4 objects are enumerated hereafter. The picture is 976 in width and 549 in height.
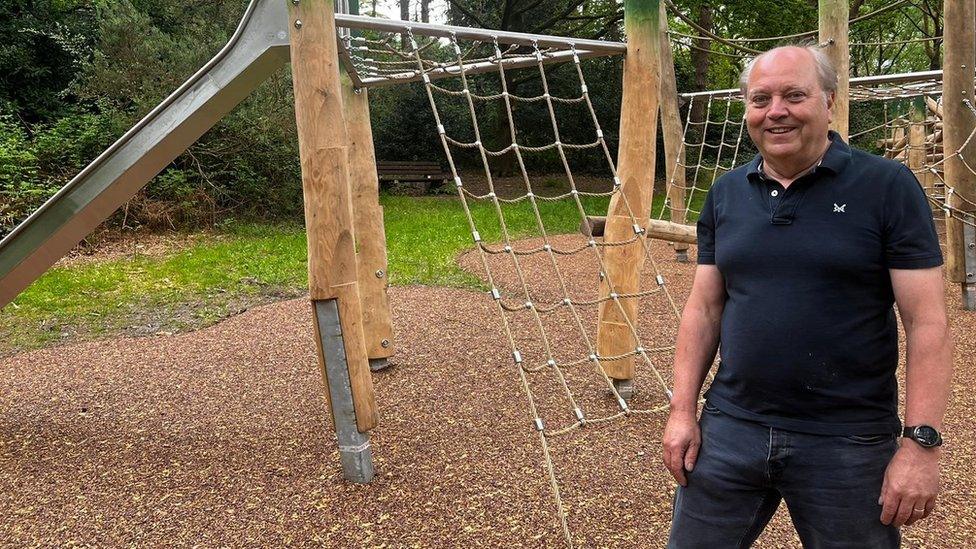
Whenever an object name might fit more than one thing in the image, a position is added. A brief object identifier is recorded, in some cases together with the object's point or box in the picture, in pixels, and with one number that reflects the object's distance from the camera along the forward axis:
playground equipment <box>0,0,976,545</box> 2.72
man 1.32
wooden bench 14.91
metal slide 2.84
